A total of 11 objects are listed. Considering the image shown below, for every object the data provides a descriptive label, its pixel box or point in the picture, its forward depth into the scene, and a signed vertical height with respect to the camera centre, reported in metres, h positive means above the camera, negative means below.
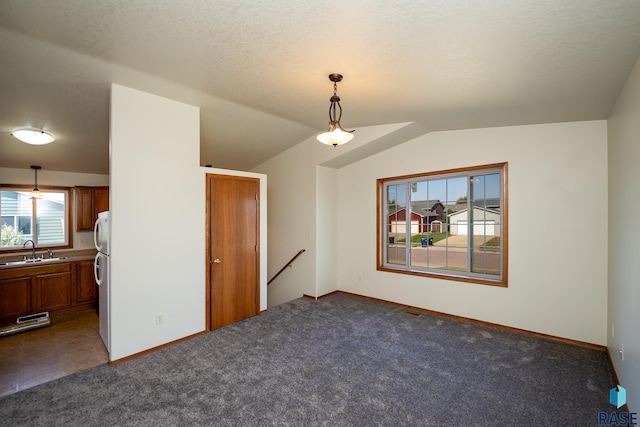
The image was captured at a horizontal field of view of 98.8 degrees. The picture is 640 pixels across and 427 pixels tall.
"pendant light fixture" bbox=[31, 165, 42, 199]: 4.66 +0.36
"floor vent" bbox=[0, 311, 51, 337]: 3.54 -1.52
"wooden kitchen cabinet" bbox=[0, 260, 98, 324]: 3.96 -1.18
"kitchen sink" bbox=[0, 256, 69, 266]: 4.12 -0.77
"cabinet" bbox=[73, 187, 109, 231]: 4.97 +0.13
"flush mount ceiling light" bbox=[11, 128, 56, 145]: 3.10 +0.88
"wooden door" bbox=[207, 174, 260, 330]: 3.68 -0.52
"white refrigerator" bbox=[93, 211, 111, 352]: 2.96 -0.68
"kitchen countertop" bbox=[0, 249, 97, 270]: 4.14 -0.77
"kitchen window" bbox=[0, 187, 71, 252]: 4.55 -0.11
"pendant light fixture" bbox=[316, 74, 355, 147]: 2.56 +0.74
